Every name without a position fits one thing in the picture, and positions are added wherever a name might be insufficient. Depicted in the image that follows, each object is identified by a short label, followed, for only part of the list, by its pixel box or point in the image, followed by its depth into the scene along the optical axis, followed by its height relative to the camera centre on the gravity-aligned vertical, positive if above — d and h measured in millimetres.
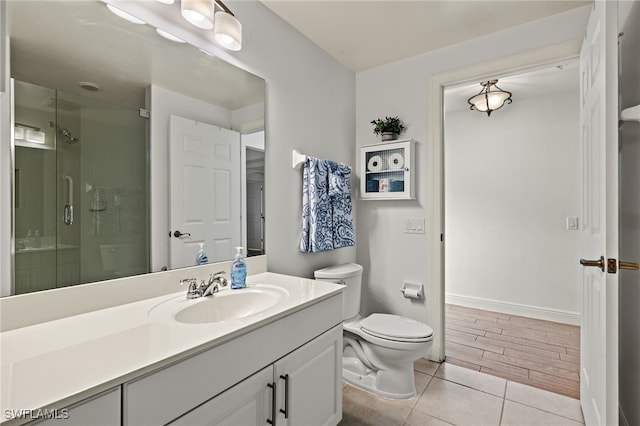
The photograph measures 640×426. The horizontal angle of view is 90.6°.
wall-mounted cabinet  2391 +330
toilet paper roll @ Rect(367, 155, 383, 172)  2545 +393
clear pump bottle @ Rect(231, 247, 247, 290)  1455 -279
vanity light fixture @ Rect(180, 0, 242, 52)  1360 +867
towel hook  2061 +349
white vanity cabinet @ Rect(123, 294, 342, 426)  792 -520
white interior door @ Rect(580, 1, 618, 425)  1155 +5
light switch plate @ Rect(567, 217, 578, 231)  3035 -113
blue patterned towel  2076 +40
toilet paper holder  2396 -597
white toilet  1846 -799
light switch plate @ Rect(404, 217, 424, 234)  2428 -105
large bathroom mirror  1019 +291
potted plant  2482 +668
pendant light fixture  2721 +994
